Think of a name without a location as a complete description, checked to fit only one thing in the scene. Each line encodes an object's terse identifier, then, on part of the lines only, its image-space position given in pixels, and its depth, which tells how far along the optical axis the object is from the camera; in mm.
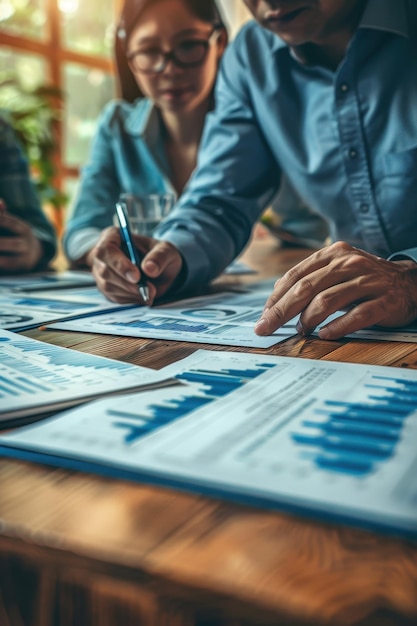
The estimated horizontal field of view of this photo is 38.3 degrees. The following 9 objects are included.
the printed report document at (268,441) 314
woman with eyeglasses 1566
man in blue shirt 973
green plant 3488
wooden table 244
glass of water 1329
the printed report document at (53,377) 458
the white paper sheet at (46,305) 810
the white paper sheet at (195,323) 696
